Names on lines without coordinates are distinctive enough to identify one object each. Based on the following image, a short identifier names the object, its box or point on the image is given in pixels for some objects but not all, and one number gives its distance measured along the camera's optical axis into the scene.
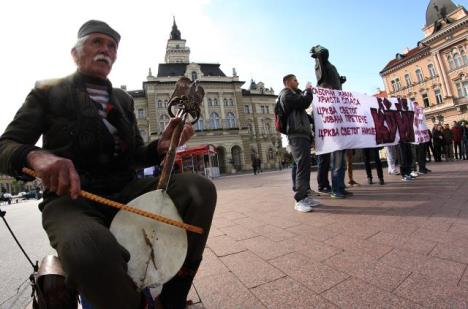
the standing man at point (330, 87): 4.43
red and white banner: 4.94
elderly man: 0.84
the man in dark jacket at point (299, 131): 3.77
